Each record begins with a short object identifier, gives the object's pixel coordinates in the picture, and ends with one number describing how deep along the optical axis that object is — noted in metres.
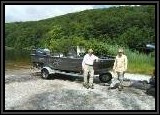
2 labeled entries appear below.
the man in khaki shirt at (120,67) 5.62
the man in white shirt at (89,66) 5.72
